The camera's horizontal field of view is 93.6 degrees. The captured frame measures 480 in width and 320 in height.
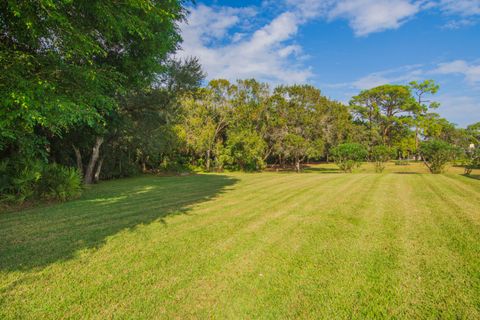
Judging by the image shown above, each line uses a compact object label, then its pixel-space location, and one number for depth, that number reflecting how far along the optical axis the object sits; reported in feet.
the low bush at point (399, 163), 100.69
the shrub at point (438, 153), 60.34
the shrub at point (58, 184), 26.04
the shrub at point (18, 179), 23.18
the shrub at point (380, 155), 76.89
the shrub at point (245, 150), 79.15
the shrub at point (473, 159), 52.08
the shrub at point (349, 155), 73.72
